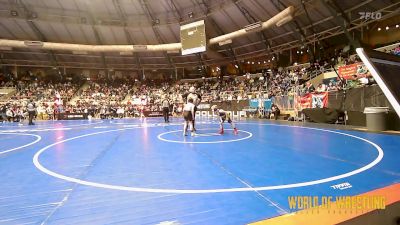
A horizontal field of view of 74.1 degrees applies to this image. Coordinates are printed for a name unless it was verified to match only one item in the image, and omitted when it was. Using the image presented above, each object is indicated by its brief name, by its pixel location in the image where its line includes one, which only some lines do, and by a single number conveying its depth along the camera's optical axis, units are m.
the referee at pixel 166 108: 19.30
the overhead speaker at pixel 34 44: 32.53
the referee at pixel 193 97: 11.67
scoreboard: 31.75
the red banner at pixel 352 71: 17.14
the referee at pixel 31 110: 19.06
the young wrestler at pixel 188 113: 11.02
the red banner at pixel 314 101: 16.02
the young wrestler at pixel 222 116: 11.73
